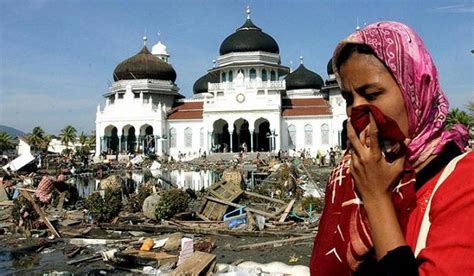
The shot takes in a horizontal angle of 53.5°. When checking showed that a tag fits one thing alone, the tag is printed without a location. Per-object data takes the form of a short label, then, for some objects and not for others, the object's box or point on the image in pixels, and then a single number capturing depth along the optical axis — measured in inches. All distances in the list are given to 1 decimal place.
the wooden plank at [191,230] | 435.8
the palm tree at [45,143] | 2311.1
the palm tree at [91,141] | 2594.0
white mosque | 1728.6
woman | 43.6
